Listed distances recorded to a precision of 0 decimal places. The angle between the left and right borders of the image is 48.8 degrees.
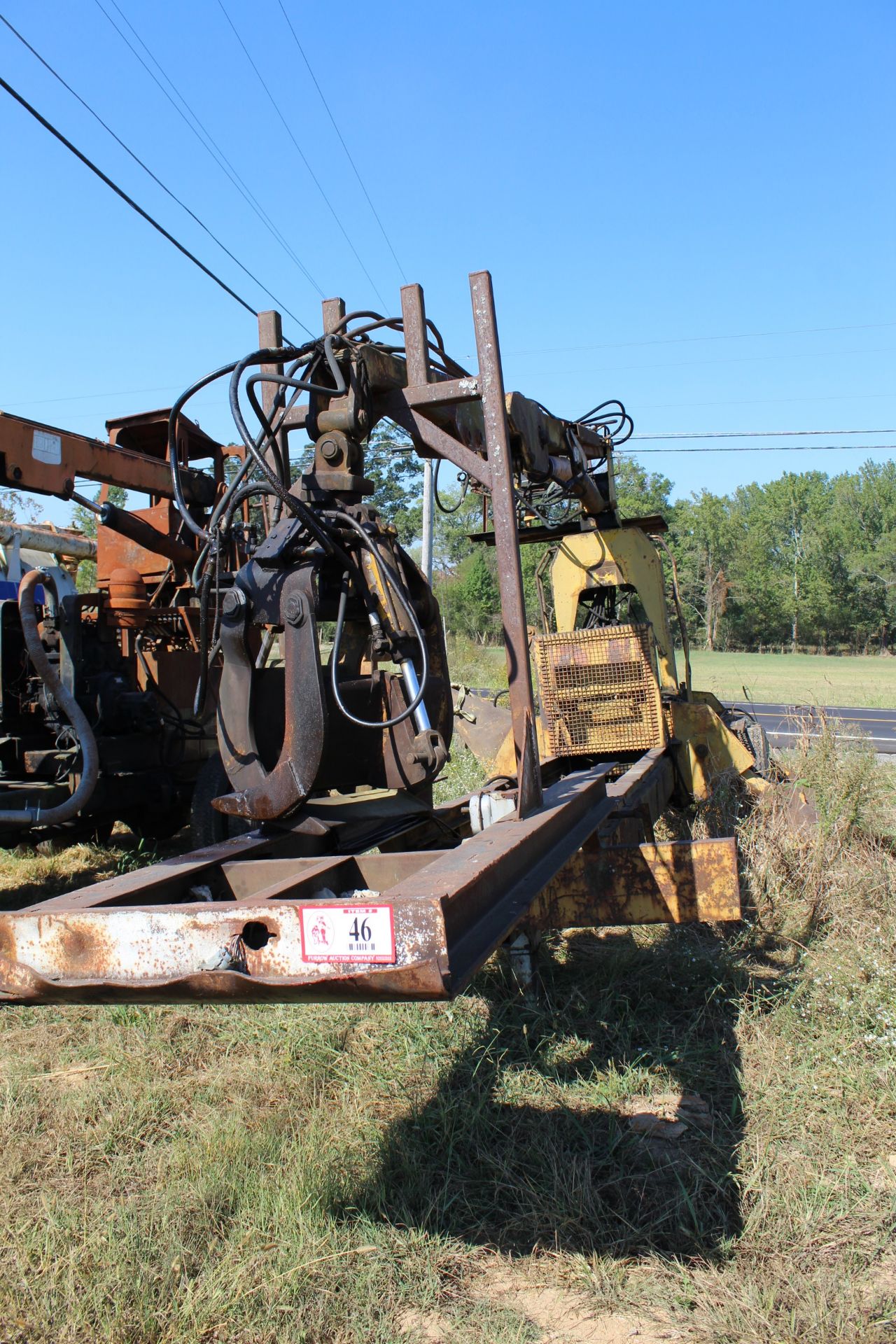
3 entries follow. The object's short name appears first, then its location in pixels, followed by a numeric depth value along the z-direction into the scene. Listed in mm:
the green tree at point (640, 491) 62062
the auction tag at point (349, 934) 2041
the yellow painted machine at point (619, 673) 6848
